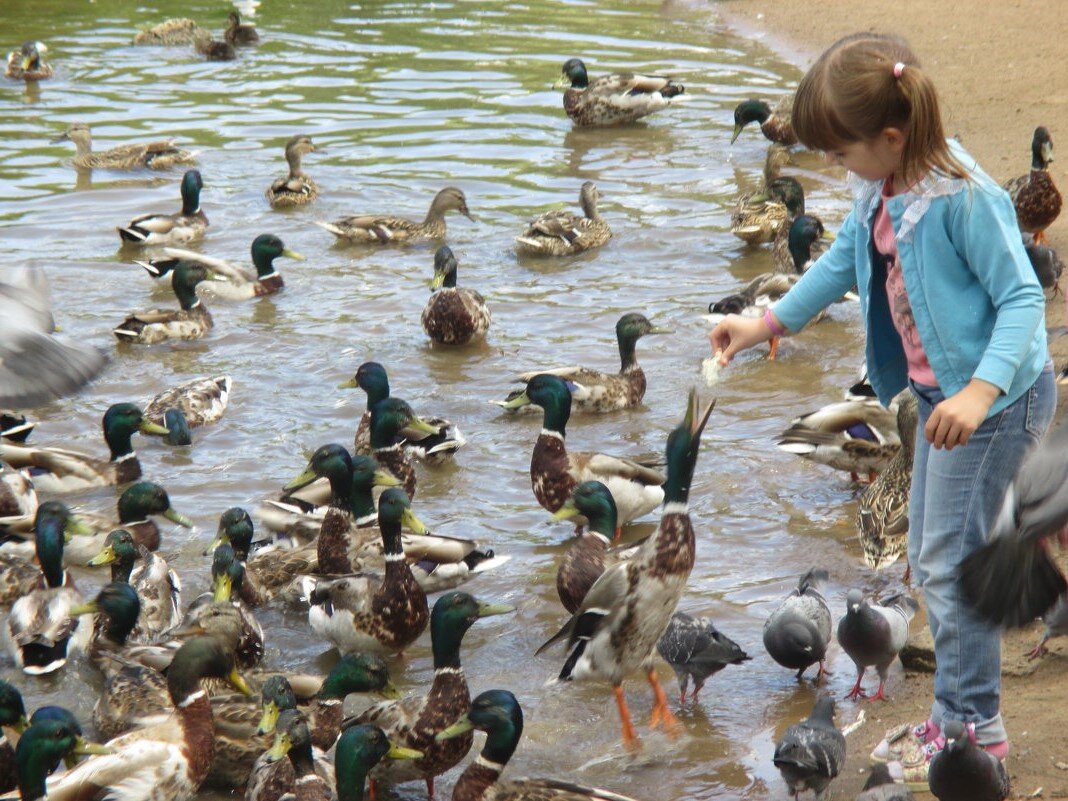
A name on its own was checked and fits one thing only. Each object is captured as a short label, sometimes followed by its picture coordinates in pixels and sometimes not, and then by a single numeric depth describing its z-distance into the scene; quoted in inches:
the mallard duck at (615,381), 343.0
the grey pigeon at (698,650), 211.3
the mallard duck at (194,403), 340.8
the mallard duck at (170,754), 196.1
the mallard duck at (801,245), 417.1
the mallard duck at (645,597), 207.2
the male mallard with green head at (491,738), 189.6
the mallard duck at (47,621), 240.7
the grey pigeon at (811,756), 174.6
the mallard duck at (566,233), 461.7
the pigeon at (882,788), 161.9
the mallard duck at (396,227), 481.4
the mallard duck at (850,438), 288.8
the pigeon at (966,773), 156.3
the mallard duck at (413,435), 316.2
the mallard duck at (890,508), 246.7
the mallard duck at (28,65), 694.5
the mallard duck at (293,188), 520.7
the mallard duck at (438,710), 201.5
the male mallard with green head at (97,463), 316.8
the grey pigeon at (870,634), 202.2
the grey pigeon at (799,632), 210.1
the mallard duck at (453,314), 388.2
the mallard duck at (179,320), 400.5
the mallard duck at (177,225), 482.9
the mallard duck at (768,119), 564.7
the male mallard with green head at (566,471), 284.4
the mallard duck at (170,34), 779.4
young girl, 145.1
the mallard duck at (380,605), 238.4
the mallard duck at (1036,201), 392.2
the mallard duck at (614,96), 617.3
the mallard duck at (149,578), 254.8
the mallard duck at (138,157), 568.1
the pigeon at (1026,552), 130.8
